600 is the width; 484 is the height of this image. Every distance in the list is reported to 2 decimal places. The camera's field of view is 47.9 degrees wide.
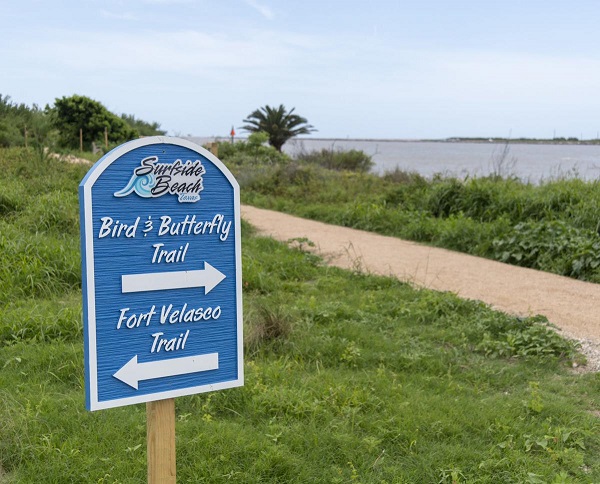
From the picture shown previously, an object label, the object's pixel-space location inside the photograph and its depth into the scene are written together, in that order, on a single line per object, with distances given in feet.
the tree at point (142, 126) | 108.17
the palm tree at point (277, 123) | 106.63
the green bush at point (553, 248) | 25.46
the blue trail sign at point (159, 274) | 7.08
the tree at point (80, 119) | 82.64
